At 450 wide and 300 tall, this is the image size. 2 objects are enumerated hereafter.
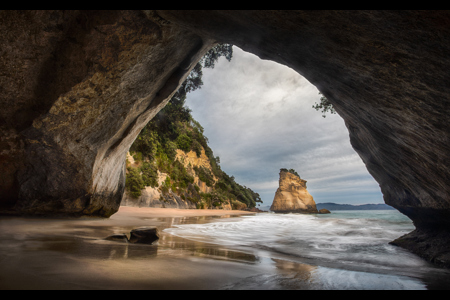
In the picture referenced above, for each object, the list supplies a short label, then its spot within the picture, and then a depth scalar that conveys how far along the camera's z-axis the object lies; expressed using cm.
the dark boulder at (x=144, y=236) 352
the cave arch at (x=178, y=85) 247
